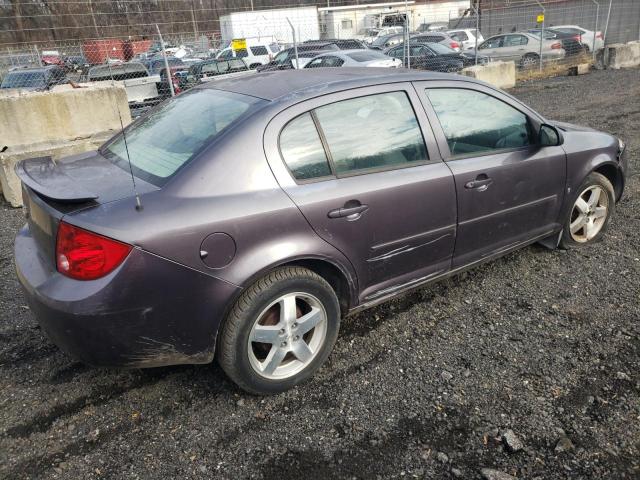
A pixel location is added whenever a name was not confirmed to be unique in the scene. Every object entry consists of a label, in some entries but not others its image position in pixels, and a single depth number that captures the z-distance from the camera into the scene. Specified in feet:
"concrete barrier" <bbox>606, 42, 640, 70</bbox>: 53.42
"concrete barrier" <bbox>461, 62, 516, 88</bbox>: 42.55
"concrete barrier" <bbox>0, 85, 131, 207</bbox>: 20.02
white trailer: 50.85
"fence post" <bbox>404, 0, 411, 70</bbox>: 41.14
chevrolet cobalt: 7.51
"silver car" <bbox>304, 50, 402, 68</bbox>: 46.29
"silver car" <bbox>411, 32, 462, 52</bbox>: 63.52
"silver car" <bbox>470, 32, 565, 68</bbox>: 56.95
